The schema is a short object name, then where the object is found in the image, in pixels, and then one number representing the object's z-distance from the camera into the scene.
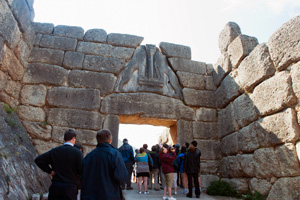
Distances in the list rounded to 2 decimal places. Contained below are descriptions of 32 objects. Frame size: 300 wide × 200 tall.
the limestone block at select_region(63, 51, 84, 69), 6.52
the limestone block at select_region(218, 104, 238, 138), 6.26
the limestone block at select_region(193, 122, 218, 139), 6.80
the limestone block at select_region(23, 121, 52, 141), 5.73
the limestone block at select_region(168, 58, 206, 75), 7.35
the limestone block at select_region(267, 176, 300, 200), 4.05
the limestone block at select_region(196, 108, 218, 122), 7.00
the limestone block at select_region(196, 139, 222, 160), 6.66
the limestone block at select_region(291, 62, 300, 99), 4.14
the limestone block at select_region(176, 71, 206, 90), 7.25
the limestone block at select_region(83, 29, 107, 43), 6.95
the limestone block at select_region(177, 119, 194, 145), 6.62
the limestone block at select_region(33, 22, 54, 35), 6.77
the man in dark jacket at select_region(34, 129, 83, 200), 2.63
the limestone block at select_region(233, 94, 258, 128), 5.47
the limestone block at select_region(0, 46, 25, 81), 5.25
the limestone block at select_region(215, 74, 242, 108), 6.25
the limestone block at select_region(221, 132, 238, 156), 6.05
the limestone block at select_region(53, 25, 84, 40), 6.83
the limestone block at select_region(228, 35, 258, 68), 6.01
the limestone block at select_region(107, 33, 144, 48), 7.08
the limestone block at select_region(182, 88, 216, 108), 7.08
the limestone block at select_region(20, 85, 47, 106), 5.98
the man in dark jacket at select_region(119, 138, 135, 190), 5.66
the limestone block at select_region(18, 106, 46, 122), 5.84
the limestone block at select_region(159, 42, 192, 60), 7.43
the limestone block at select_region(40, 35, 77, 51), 6.62
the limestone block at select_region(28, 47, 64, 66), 6.42
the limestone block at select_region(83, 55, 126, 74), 6.63
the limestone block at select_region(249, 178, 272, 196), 4.74
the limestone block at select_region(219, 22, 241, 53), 6.75
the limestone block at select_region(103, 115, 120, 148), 6.09
